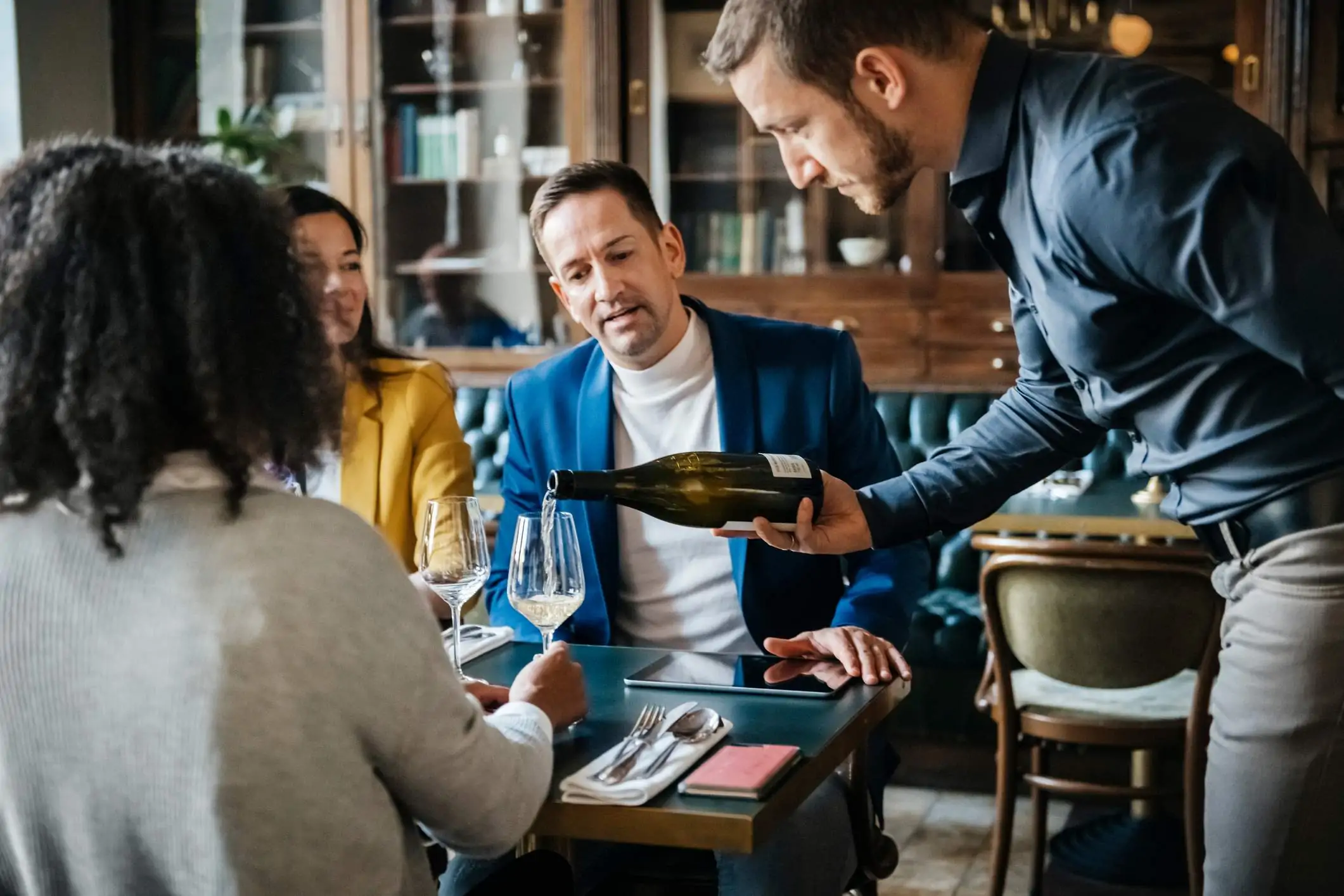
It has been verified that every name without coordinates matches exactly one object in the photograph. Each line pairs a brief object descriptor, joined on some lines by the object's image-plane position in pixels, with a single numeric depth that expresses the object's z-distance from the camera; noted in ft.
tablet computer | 4.89
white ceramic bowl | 14.58
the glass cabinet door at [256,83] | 15.97
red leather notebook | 3.84
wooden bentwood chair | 8.28
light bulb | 13.83
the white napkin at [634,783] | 3.84
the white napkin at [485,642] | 5.52
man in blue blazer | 6.40
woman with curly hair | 3.21
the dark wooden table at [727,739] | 3.74
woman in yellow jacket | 7.13
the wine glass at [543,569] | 5.00
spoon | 4.25
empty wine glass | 5.02
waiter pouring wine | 4.02
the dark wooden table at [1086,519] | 10.32
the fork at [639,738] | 4.00
